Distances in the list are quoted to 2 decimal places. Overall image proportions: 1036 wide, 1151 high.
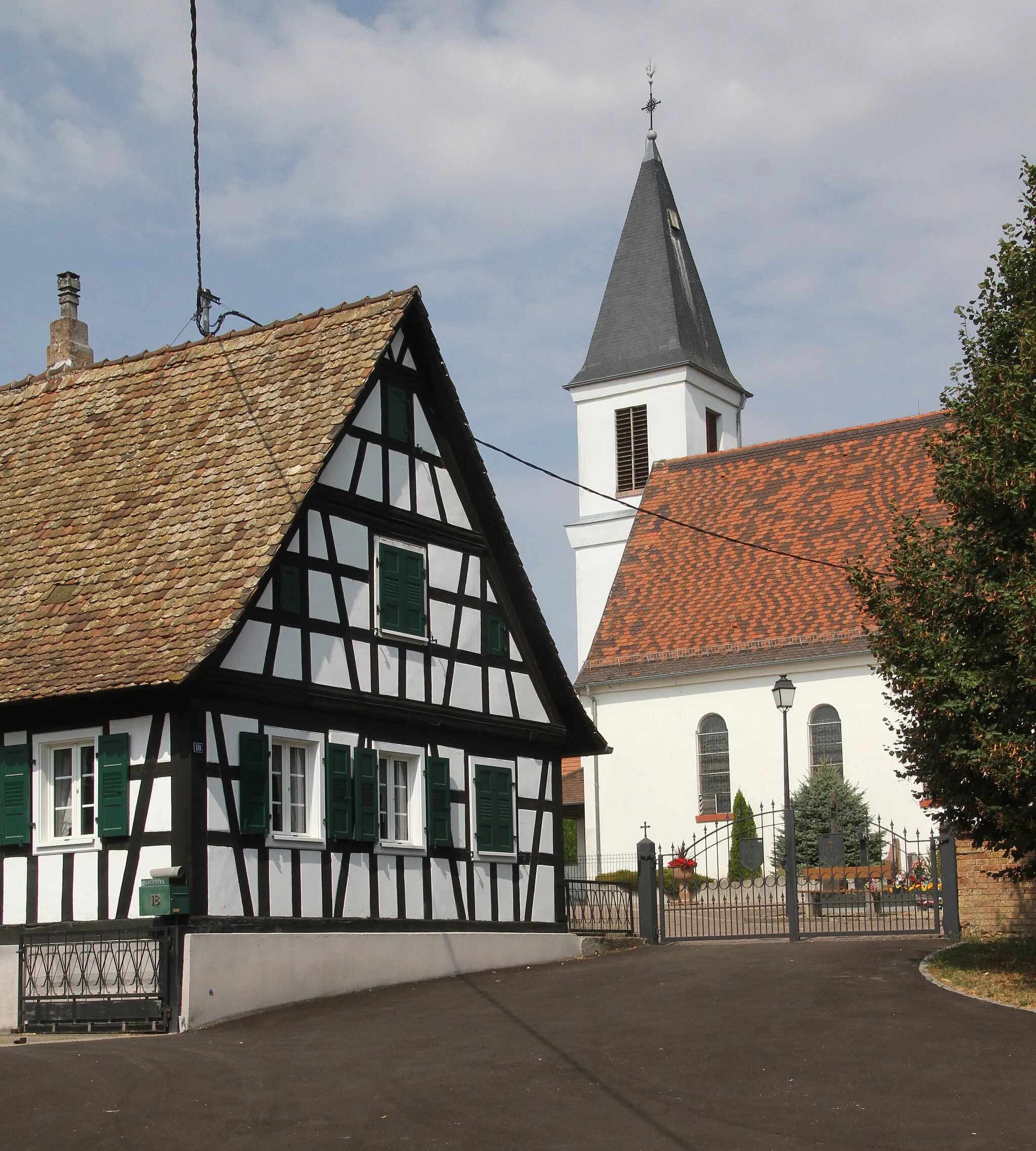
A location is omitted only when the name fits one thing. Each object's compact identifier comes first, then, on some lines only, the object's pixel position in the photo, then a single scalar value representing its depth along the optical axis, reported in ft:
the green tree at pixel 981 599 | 50.34
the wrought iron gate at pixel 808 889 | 81.56
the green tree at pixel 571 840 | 140.97
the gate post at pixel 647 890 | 80.33
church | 125.08
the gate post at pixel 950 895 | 73.36
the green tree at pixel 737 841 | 118.32
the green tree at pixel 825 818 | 115.44
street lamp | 76.74
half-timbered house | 57.88
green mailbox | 55.21
